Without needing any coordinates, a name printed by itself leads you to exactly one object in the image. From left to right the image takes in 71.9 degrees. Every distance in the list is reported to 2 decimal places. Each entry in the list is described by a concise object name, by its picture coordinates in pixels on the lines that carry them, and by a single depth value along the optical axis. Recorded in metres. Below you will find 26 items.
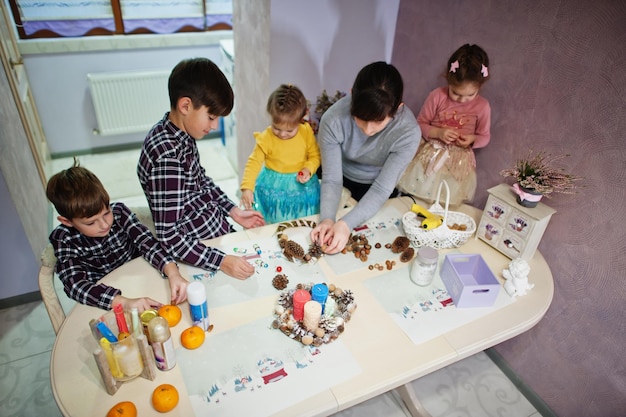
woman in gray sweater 1.45
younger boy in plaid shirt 1.24
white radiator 3.38
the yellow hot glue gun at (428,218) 1.54
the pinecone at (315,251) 1.48
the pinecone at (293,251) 1.46
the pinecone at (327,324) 1.20
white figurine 1.40
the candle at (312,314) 1.19
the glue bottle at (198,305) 1.14
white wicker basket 1.54
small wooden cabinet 1.50
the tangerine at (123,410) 0.97
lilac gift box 1.32
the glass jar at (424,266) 1.37
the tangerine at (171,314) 1.20
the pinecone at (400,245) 1.54
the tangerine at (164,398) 0.99
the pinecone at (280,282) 1.34
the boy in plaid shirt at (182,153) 1.33
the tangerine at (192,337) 1.14
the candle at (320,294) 1.23
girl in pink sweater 1.70
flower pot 1.50
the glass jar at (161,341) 1.03
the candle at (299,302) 1.22
